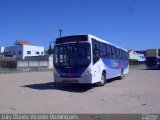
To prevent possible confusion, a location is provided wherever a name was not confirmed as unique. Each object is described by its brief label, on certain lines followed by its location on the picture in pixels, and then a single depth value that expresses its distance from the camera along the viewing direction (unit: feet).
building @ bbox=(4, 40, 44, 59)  149.47
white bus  27.07
